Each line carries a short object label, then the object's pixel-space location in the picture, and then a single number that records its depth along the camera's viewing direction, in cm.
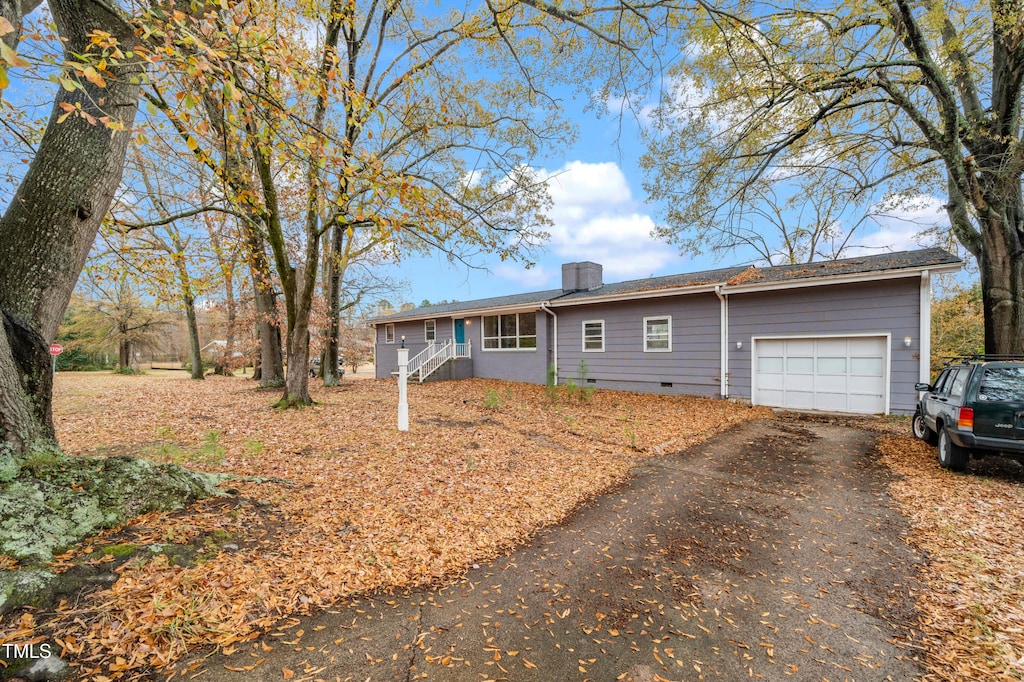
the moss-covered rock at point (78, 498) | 246
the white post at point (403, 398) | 714
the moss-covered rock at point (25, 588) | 205
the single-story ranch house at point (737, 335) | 887
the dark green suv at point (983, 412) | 461
